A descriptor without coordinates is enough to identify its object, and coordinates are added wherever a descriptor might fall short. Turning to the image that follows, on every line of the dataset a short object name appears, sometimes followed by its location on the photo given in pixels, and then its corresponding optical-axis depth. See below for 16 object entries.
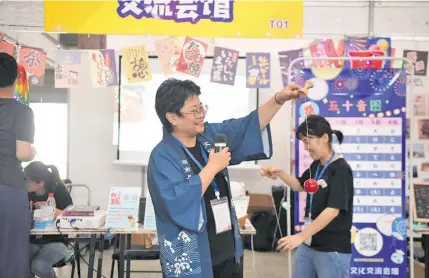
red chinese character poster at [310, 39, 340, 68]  3.43
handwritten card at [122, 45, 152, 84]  3.49
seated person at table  2.91
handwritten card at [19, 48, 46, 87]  3.48
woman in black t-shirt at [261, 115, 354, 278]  2.02
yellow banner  3.08
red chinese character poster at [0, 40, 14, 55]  3.39
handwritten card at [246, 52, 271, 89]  3.60
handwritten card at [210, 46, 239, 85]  3.65
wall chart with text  2.96
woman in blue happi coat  1.43
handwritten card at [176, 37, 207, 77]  3.55
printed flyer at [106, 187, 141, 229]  2.89
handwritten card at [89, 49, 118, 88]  3.55
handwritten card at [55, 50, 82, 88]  3.51
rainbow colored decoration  3.37
